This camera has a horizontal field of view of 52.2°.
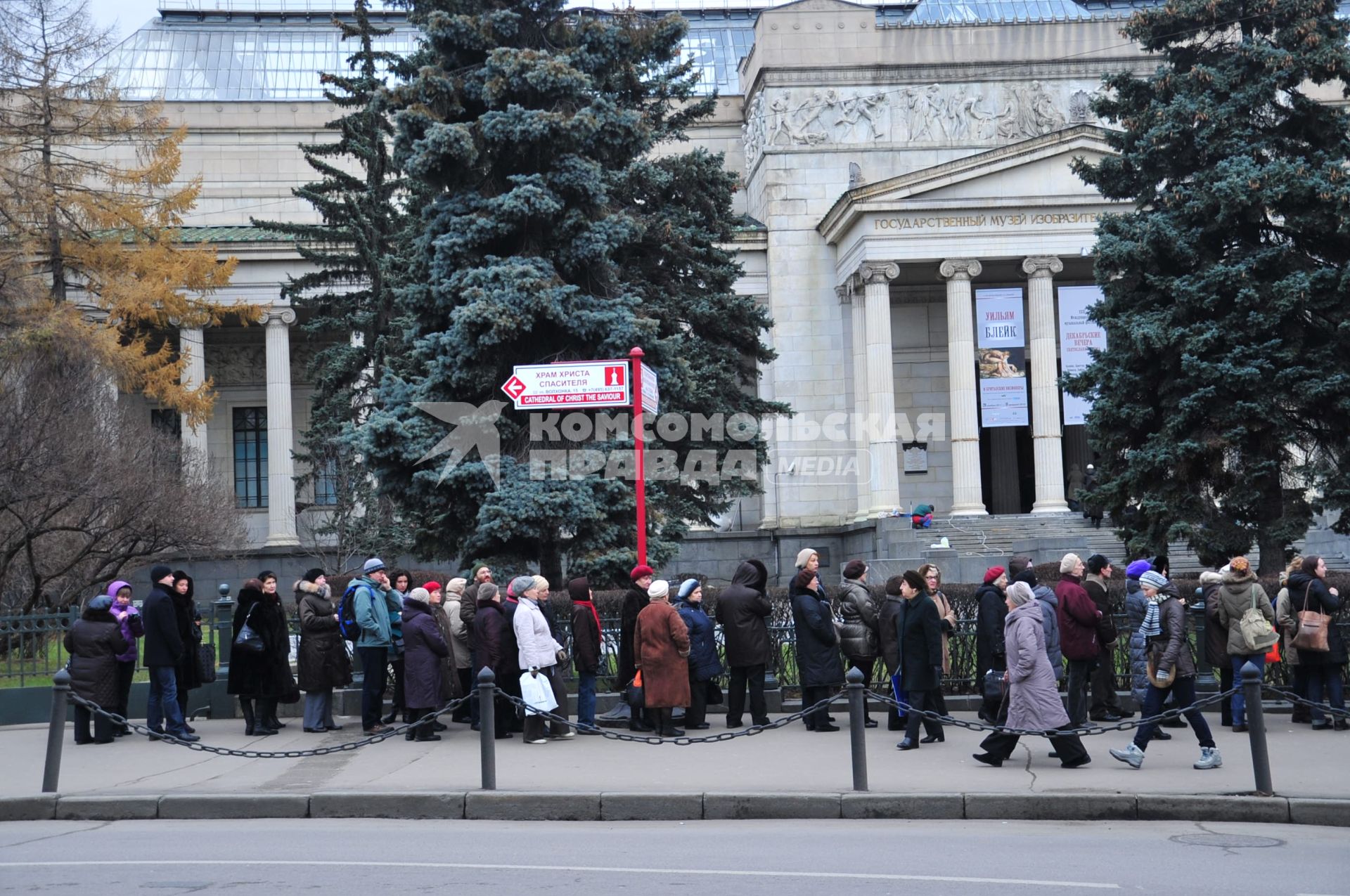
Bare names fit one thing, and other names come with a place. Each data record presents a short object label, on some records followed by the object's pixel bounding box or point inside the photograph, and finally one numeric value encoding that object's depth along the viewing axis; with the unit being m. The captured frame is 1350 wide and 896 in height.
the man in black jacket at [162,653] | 14.31
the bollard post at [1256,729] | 10.23
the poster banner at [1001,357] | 35.47
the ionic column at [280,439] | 42.00
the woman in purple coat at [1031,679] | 11.66
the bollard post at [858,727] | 10.65
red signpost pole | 16.28
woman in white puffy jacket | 13.70
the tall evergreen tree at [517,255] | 19.52
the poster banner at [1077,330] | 34.12
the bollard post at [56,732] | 11.53
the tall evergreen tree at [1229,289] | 20.23
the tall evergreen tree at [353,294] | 29.67
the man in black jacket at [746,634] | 13.96
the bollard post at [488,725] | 10.99
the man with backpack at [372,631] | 14.54
